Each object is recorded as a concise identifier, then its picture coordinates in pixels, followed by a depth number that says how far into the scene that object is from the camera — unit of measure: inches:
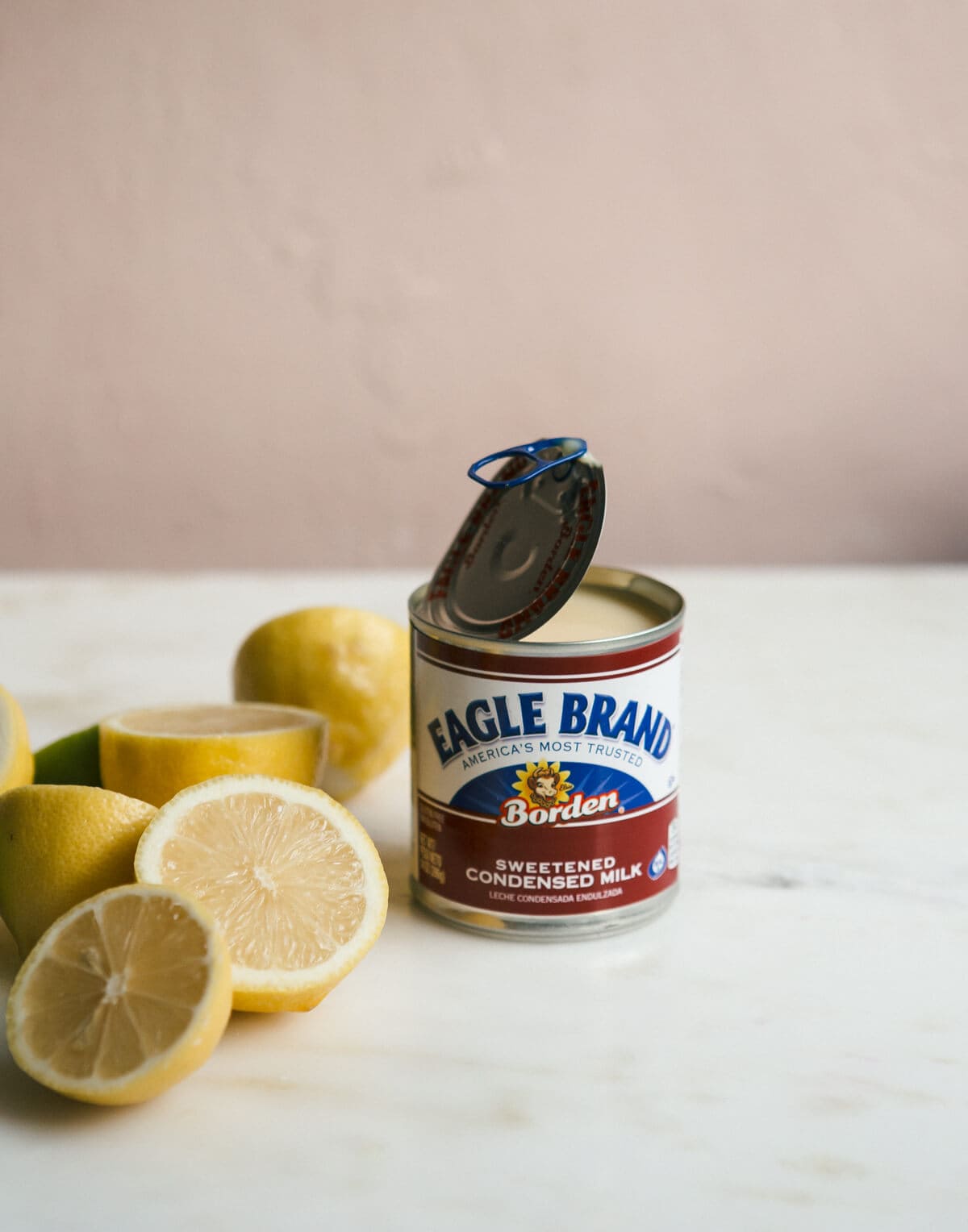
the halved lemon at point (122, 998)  24.7
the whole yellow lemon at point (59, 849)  29.8
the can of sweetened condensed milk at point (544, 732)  30.4
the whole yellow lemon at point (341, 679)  40.0
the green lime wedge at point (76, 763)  37.4
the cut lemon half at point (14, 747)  34.3
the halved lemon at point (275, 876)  28.1
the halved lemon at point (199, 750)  34.4
